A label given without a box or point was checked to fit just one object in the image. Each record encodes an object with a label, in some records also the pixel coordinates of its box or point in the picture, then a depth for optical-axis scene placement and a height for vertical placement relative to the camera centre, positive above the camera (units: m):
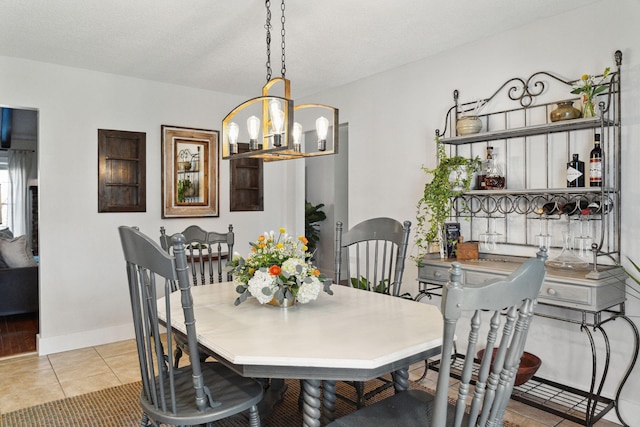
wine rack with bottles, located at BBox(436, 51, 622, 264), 2.60 +0.30
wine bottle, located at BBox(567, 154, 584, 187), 2.62 +0.22
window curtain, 8.27 +0.46
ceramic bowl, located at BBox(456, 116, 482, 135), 3.12 +0.59
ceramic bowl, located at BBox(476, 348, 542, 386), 2.63 -0.93
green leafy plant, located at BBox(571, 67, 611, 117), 2.53 +0.67
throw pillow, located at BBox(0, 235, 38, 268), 4.82 -0.44
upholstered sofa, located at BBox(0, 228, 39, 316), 4.73 -0.70
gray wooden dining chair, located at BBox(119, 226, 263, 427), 1.48 -0.55
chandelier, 2.12 +0.41
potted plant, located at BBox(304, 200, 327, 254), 7.06 -0.15
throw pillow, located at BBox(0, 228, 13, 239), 6.74 -0.32
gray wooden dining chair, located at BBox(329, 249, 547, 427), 1.13 -0.32
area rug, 2.60 -1.20
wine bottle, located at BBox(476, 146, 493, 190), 3.10 +0.27
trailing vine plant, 3.13 +0.17
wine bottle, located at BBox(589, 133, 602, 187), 2.51 +0.25
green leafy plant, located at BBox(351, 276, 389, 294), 3.76 -0.62
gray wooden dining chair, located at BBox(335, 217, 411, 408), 2.59 -0.17
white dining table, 1.46 -0.46
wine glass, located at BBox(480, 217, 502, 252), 3.14 -0.19
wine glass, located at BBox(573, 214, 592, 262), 2.70 -0.19
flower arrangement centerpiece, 2.02 -0.28
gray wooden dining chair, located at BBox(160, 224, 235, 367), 2.87 -0.18
